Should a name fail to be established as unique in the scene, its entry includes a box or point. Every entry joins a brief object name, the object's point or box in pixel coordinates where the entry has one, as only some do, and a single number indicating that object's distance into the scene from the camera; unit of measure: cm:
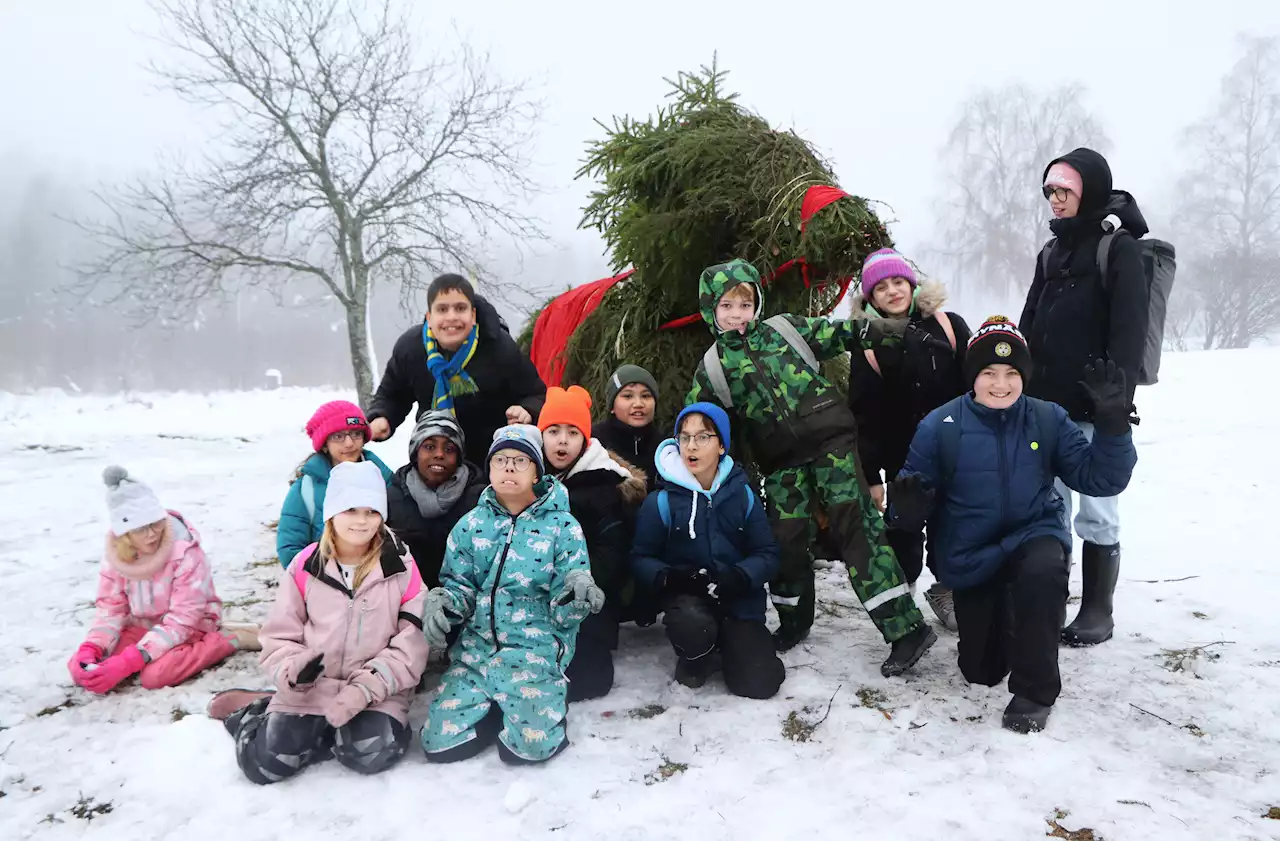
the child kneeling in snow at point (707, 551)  306
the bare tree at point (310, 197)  1120
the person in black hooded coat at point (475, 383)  371
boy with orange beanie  330
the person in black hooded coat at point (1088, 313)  307
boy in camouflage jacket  313
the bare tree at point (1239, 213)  2258
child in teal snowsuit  261
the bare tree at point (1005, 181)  2466
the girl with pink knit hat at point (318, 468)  342
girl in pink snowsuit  306
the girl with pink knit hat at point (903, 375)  324
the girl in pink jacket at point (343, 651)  244
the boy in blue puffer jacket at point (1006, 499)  261
